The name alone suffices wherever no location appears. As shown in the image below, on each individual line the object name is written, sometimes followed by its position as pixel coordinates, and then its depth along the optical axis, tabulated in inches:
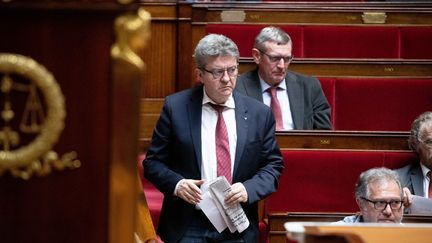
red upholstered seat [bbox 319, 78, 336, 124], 637.9
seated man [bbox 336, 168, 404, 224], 574.1
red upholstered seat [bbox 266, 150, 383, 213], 603.5
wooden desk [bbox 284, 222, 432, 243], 525.0
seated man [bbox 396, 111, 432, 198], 597.8
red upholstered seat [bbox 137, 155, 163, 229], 603.3
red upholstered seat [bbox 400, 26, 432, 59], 658.4
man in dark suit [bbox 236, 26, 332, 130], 620.2
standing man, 578.1
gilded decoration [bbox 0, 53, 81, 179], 416.0
